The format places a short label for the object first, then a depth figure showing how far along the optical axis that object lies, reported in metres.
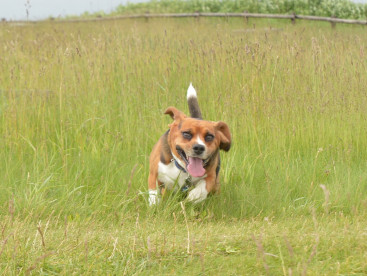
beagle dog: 8.66
